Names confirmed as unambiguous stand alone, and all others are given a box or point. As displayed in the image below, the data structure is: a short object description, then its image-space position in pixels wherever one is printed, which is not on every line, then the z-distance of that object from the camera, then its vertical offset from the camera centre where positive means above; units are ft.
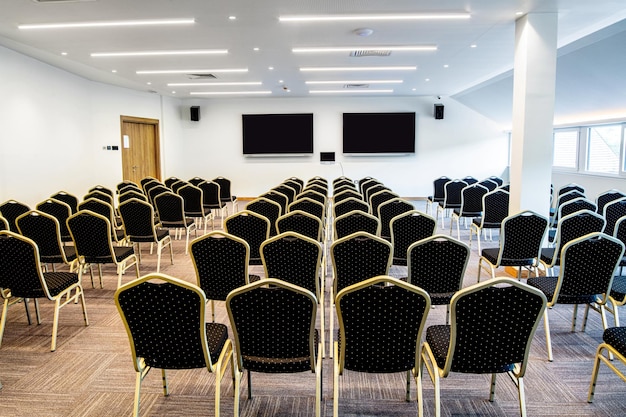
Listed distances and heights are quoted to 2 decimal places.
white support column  21.12 +2.51
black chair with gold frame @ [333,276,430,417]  7.99 -3.08
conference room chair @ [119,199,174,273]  20.61 -2.88
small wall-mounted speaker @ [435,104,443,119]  51.49 +5.83
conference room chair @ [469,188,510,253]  23.29 -2.53
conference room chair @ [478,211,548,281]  15.67 -2.76
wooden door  44.34 +1.33
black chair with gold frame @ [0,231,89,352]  12.43 -3.29
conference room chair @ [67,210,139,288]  16.60 -2.99
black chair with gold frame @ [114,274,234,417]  8.23 -3.11
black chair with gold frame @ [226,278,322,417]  8.09 -3.15
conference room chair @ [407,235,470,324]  11.98 -2.87
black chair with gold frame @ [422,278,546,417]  7.95 -3.07
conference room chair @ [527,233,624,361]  11.64 -2.91
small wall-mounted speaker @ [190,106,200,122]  52.65 +5.66
